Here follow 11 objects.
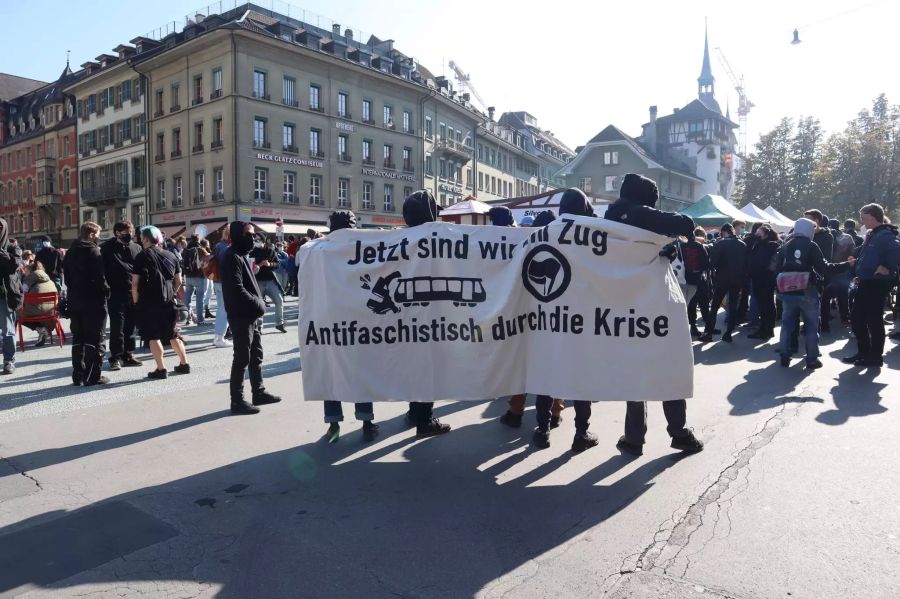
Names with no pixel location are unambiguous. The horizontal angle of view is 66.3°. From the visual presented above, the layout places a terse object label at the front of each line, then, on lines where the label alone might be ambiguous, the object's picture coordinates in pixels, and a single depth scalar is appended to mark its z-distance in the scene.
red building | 56.16
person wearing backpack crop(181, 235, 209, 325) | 13.27
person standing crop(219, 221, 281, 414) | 6.59
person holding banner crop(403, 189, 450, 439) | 5.51
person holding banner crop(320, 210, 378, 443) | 5.53
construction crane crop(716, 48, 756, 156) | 164.12
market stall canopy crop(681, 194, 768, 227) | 21.22
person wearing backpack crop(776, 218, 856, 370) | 8.62
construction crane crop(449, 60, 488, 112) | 89.20
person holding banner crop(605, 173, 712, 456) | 4.96
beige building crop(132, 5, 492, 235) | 40.69
